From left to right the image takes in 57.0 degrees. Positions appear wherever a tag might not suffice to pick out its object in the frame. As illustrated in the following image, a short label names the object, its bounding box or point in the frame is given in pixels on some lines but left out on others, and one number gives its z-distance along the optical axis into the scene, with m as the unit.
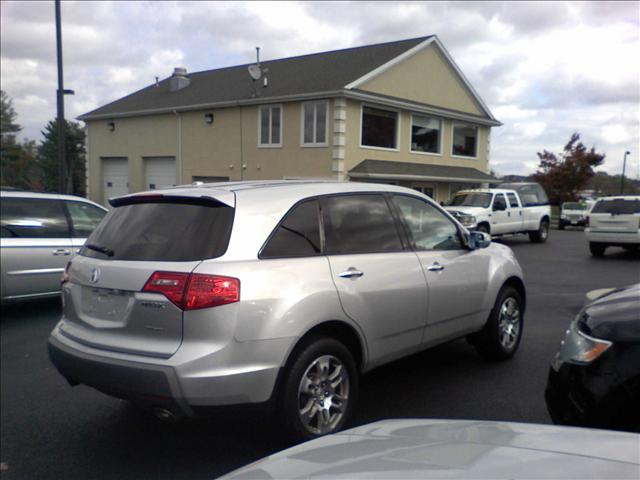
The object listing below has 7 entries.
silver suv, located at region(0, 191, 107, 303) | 7.45
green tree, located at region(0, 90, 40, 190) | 65.12
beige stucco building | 21.52
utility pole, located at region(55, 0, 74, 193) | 14.29
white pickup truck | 18.03
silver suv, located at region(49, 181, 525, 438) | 3.38
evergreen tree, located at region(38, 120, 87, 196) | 55.45
